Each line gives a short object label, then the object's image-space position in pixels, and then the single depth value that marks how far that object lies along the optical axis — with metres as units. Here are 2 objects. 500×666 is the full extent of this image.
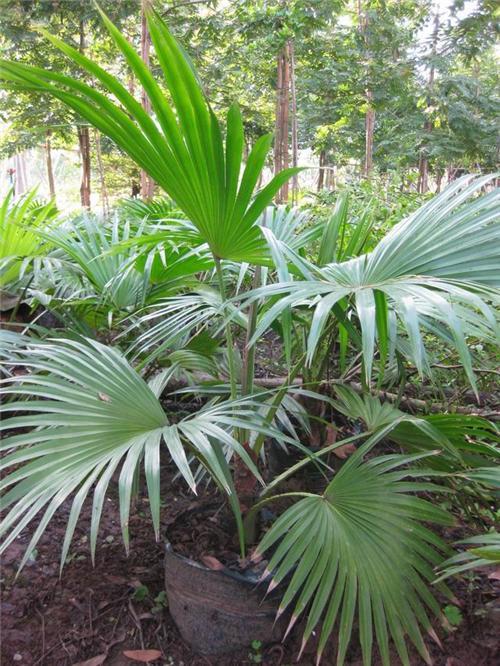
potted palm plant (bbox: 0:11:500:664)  0.80
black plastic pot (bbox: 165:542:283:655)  1.12
